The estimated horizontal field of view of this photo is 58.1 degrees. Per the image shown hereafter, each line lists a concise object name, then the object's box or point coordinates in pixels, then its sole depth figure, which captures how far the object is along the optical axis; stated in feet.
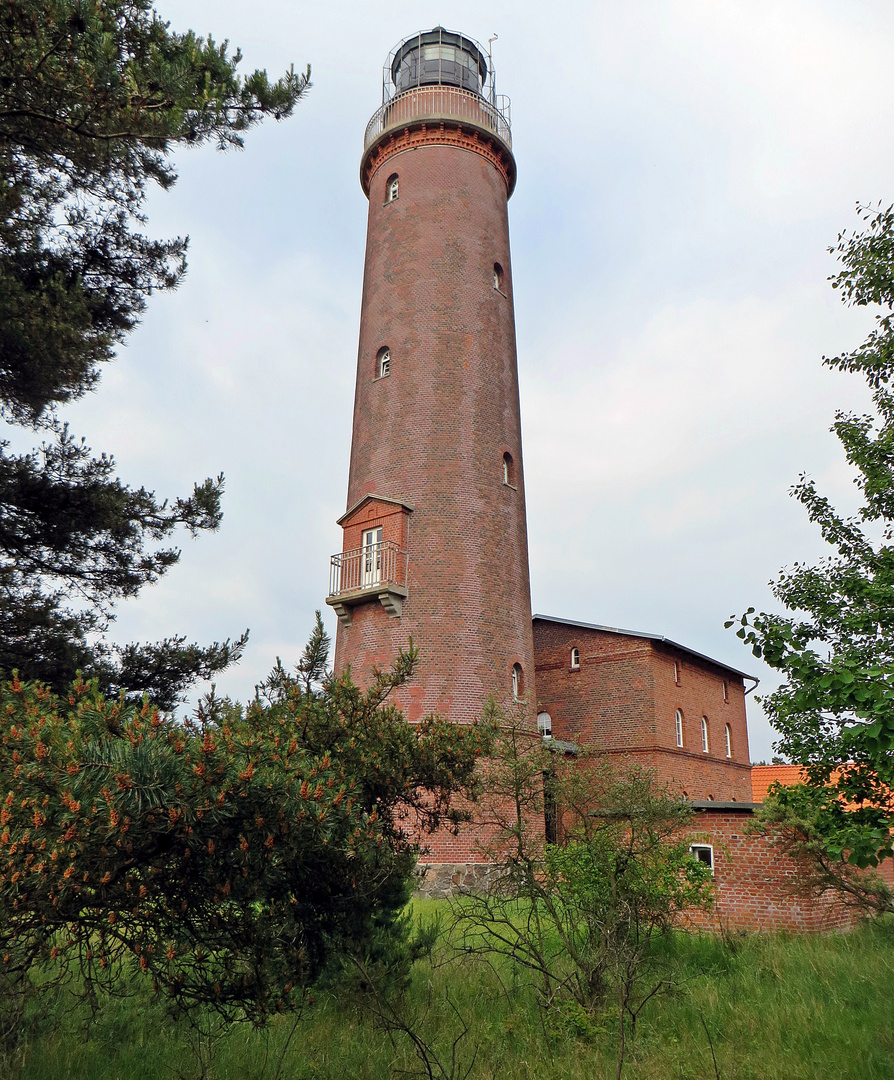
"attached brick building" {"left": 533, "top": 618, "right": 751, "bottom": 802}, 72.74
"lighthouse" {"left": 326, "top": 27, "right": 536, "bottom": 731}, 56.49
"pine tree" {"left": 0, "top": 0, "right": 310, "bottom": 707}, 19.40
